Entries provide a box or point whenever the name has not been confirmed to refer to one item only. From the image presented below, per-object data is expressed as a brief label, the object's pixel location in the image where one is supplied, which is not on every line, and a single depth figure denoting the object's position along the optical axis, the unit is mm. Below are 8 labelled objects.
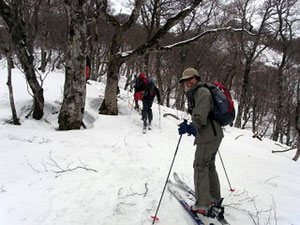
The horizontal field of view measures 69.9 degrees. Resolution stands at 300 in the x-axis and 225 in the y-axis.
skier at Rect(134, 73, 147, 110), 7535
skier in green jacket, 2922
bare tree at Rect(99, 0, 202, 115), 7949
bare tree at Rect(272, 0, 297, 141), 17062
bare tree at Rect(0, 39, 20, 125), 6156
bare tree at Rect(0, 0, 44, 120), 6395
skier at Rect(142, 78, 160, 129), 7434
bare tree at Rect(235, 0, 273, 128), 16688
